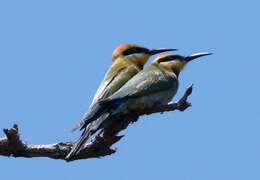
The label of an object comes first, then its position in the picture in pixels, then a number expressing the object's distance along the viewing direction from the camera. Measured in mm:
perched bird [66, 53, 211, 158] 7989
